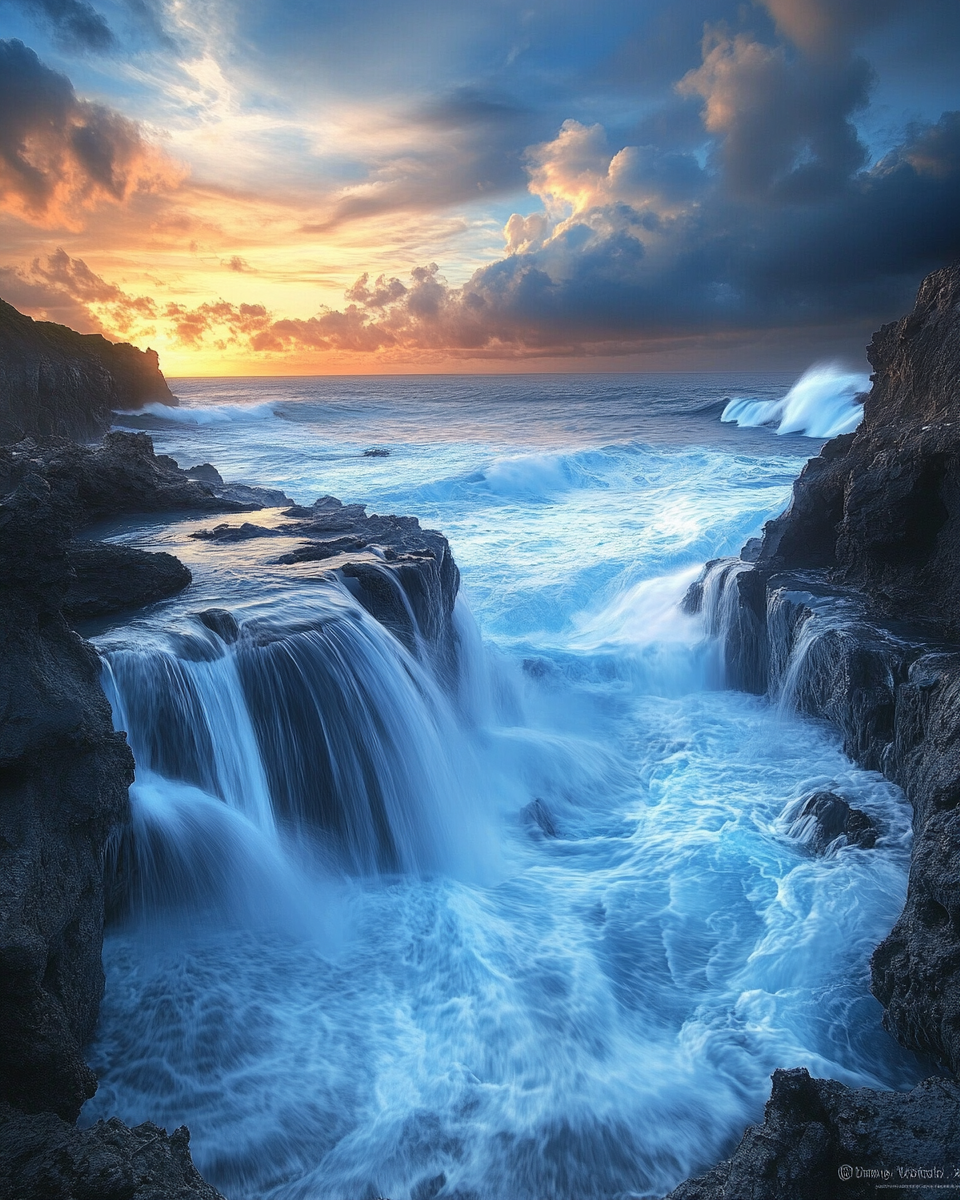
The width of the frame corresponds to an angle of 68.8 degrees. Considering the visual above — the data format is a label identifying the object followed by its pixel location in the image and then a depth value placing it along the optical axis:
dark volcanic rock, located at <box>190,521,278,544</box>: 11.01
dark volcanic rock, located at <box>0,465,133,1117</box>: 3.37
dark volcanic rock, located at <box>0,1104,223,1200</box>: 2.74
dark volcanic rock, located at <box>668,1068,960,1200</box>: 2.91
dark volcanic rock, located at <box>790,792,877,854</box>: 6.39
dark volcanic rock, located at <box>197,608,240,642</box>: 7.09
